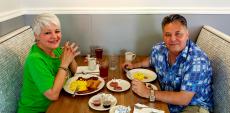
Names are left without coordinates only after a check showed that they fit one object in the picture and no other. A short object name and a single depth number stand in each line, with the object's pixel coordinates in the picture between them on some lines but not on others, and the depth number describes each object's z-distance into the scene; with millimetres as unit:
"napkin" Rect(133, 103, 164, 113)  1210
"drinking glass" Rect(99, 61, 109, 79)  1664
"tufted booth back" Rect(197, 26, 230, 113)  1476
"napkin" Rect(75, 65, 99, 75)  1747
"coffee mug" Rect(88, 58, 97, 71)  1776
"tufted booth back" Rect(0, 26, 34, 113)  1468
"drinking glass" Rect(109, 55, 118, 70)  1841
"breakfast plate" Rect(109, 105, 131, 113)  1198
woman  1359
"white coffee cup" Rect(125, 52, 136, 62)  1961
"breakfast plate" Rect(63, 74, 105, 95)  1438
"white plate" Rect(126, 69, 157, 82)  1642
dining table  1248
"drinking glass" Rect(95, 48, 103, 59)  2080
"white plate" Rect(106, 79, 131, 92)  1479
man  1412
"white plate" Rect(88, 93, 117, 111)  1247
